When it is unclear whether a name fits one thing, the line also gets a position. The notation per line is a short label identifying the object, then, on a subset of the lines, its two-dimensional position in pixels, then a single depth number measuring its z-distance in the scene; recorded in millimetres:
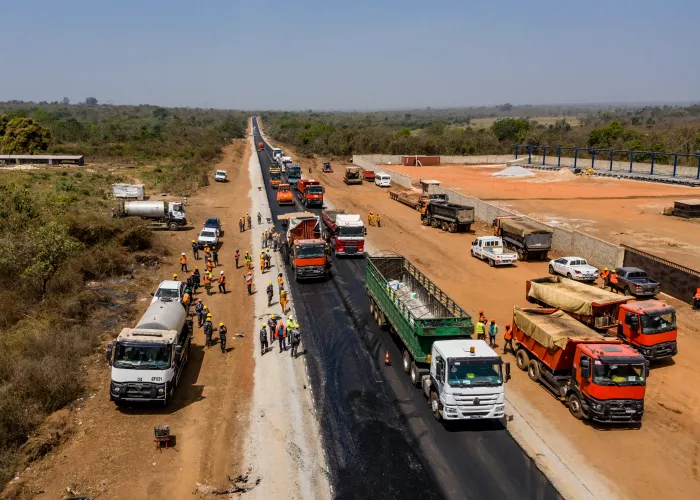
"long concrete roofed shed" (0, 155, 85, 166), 81500
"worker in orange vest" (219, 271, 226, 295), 31969
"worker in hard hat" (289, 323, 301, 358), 23562
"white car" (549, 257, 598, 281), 33569
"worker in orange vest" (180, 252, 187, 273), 35472
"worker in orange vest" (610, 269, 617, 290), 31266
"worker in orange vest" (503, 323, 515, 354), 23697
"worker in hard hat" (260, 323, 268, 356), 23516
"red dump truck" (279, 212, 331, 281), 32656
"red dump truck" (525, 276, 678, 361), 22312
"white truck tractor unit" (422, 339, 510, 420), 16812
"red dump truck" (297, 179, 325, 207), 58866
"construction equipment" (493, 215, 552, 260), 39375
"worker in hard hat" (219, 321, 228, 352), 23594
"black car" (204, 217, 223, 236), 44088
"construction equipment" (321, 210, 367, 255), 38719
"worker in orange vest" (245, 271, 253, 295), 31770
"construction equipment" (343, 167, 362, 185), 79125
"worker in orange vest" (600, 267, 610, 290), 32575
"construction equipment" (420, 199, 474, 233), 48469
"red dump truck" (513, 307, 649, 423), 17391
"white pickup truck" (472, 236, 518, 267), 38188
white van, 77500
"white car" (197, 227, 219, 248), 41562
